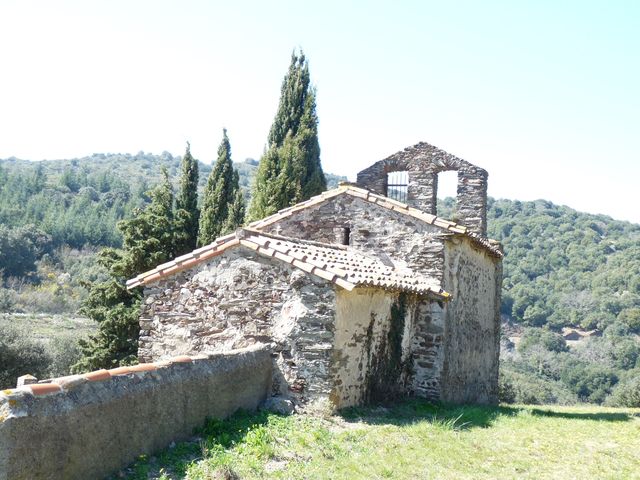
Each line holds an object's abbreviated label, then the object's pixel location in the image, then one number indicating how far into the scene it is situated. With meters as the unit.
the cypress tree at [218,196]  21.55
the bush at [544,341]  50.62
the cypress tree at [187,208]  21.20
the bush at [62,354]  26.53
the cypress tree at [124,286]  19.09
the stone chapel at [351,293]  10.05
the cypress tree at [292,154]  21.34
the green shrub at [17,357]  21.19
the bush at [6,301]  41.11
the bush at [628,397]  24.38
